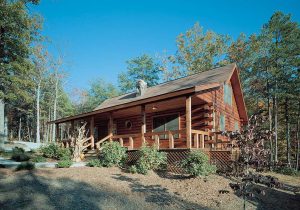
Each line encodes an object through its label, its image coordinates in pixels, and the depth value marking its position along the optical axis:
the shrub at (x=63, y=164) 10.30
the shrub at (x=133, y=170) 9.77
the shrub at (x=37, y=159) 11.91
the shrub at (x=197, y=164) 8.90
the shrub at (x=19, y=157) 11.84
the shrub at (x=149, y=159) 9.77
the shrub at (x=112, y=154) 11.12
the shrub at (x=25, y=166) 9.14
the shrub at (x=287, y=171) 16.45
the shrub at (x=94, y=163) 10.98
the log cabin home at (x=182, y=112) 11.43
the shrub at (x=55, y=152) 13.80
